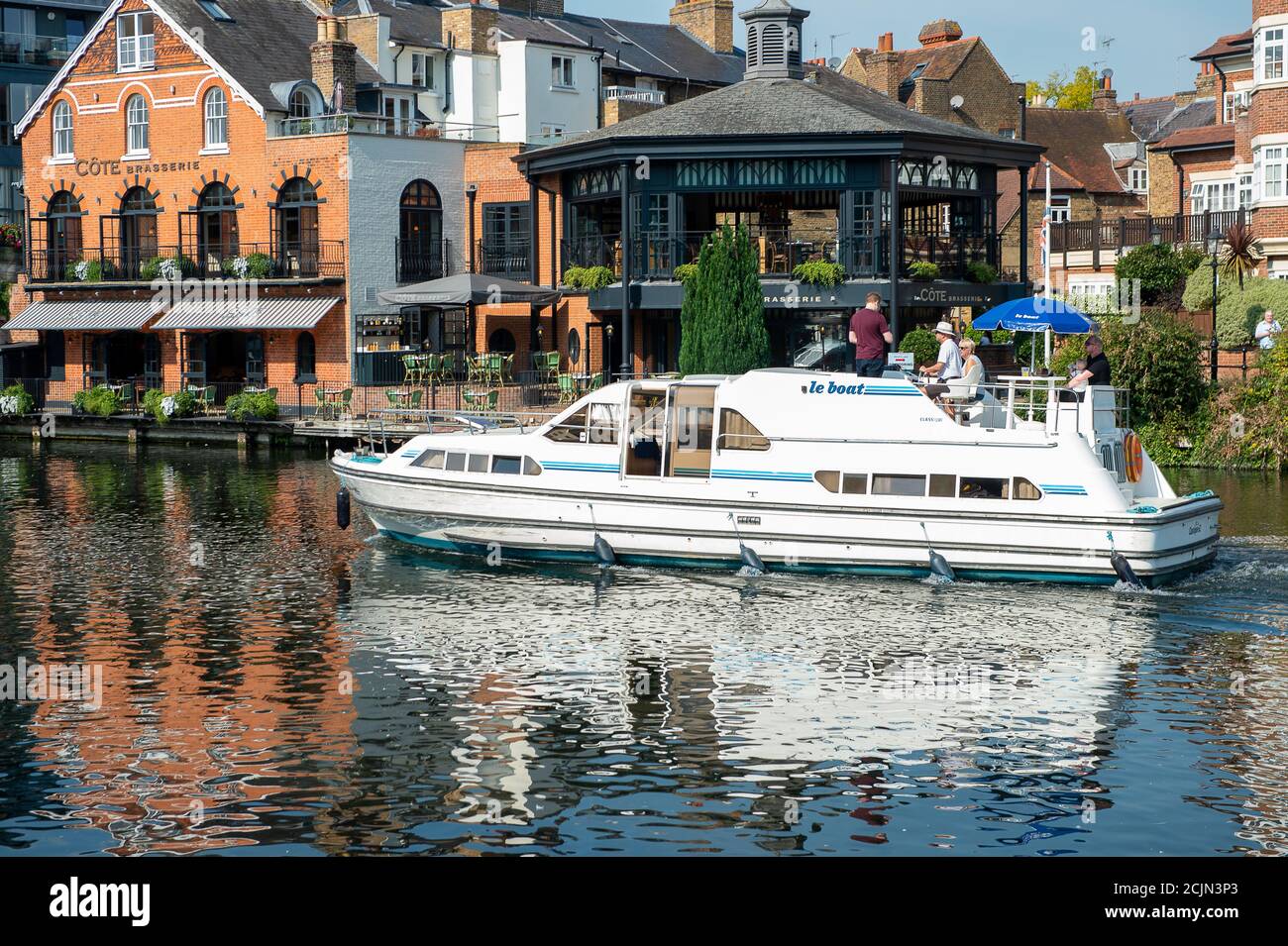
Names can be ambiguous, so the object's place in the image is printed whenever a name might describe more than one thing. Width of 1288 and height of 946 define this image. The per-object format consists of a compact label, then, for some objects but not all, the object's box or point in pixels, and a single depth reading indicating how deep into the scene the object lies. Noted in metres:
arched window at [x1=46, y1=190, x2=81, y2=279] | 57.78
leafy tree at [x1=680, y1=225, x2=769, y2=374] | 40.62
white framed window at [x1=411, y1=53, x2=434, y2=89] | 57.66
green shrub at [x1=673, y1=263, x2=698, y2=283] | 44.78
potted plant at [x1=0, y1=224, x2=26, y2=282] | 62.16
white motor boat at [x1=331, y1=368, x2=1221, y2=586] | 23.56
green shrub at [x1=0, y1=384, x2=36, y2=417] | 52.72
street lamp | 45.13
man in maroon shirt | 27.22
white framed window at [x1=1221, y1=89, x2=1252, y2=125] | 51.06
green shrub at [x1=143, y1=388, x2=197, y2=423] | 48.50
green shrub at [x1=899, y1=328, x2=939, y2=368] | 41.44
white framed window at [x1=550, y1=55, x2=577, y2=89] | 59.00
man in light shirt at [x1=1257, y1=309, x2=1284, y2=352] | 39.66
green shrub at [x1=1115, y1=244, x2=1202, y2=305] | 48.75
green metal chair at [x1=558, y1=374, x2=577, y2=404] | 45.38
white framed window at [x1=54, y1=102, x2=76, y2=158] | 57.34
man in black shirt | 25.80
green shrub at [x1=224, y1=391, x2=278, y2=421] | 46.53
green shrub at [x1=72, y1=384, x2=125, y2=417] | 50.50
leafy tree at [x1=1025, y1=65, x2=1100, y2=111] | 91.00
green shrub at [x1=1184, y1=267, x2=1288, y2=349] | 41.69
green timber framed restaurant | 45.09
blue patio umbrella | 27.88
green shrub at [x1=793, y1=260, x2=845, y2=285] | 44.56
